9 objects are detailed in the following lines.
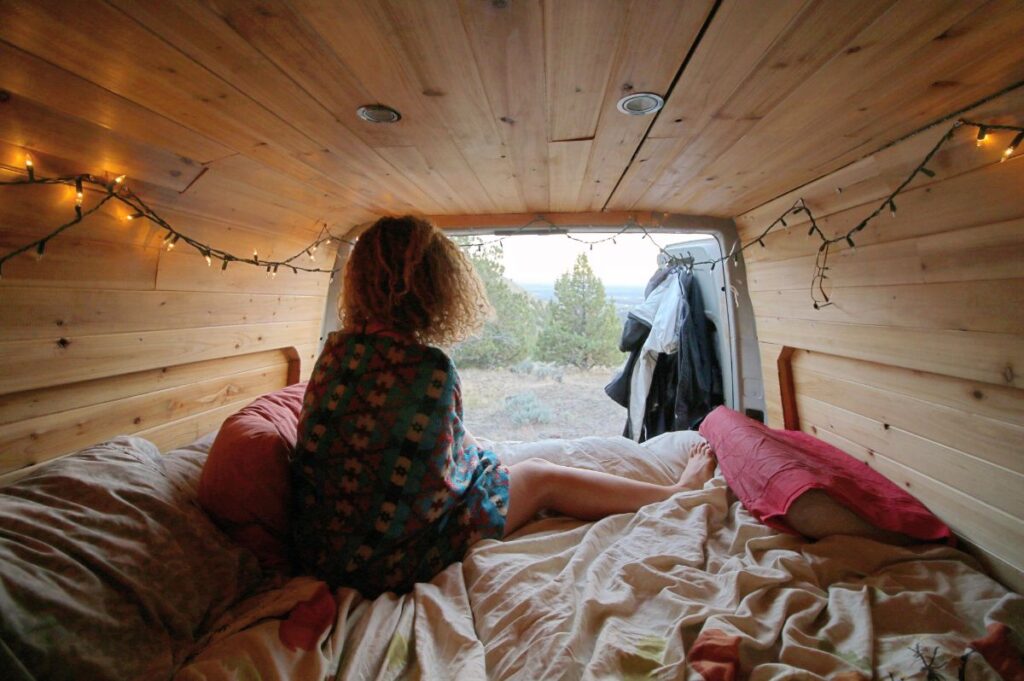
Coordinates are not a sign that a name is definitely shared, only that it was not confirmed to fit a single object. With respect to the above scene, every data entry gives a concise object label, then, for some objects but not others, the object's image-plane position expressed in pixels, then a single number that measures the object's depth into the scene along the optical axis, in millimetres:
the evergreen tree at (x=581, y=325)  3555
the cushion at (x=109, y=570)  623
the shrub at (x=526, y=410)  3439
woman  1005
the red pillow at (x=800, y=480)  1146
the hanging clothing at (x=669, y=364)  2457
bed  693
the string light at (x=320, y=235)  927
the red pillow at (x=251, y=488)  954
